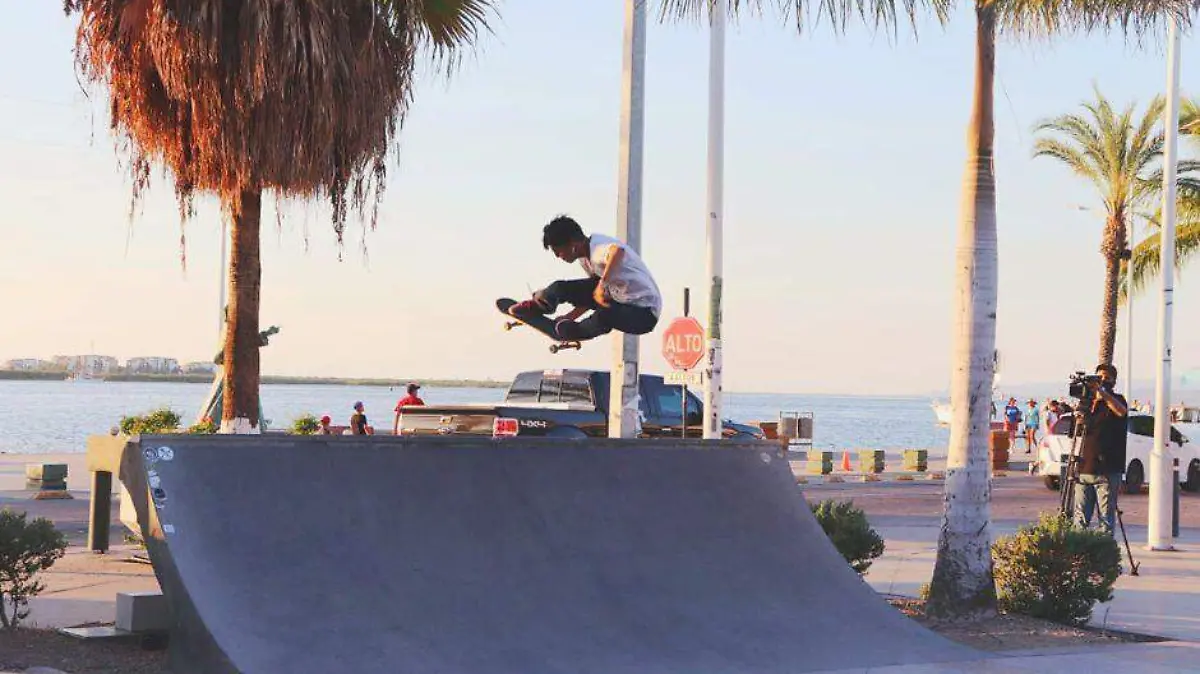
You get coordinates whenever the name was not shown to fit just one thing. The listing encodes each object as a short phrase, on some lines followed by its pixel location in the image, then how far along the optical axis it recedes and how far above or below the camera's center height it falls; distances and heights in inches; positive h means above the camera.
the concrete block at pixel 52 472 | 998.4 -48.3
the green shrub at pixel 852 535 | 493.0 -37.9
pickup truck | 782.5 +4.2
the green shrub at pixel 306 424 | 910.9 -8.0
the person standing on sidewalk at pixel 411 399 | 868.0 +11.7
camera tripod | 588.1 -17.8
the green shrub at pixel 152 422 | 683.4 -7.4
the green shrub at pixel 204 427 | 568.5 -7.4
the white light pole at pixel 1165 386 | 706.2 +25.7
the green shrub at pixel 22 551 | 365.1 -38.5
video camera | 596.7 +20.6
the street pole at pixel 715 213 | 761.6 +122.5
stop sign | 786.2 +45.1
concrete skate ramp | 298.2 -34.9
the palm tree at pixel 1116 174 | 1483.8 +279.0
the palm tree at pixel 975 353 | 443.8 +24.7
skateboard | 368.2 +25.4
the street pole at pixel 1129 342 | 1874.8 +126.0
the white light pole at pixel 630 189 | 705.6 +122.2
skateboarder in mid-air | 351.6 +35.4
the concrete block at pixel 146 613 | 353.7 -51.9
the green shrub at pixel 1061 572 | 455.8 -45.4
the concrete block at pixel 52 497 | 949.8 -62.1
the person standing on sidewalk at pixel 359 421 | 1131.9 -5.9
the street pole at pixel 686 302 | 824.3 +71.0
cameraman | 598.5 -4.8
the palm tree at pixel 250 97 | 490.6 +112.9
